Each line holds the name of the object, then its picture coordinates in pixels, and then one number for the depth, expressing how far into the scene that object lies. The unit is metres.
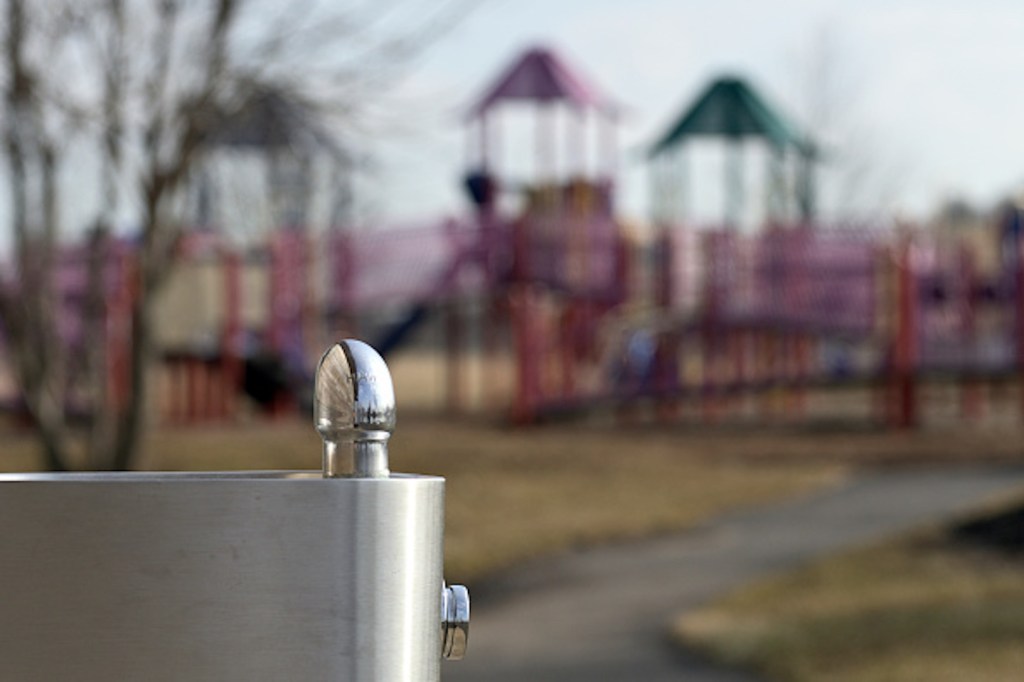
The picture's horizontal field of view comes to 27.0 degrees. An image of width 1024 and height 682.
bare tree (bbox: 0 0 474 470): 12.54
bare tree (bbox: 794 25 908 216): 43.72
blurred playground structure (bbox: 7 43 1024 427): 24.38
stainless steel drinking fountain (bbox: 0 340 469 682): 2.12
